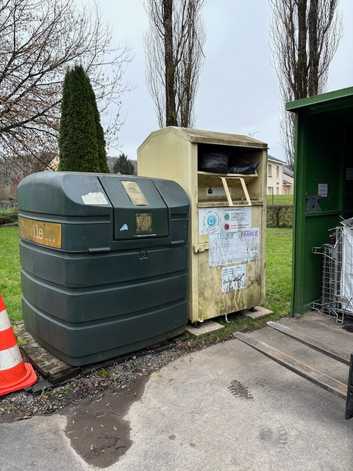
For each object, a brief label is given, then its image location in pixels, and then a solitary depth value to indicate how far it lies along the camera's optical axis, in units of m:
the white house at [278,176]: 39.28
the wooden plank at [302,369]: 1.90
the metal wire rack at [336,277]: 3.42
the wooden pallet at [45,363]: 2.38
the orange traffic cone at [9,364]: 2.28
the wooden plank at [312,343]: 2.13
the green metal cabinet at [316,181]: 3.51
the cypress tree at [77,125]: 5.24
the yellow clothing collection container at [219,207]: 3.04
